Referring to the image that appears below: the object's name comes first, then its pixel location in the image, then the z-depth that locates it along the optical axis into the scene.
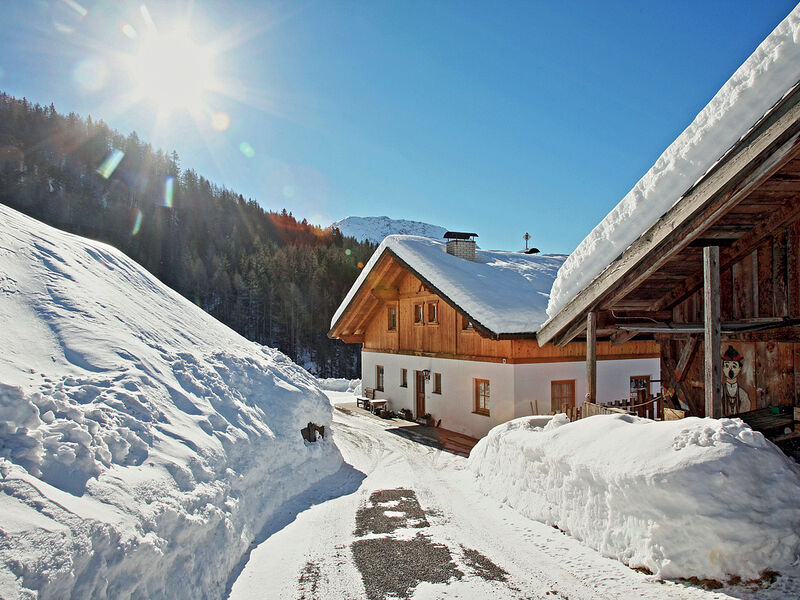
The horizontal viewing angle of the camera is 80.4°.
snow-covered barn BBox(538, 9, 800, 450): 5.26
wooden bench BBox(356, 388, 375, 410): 19.63
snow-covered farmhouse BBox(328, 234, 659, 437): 13.27
